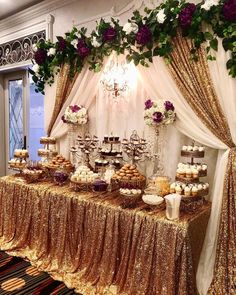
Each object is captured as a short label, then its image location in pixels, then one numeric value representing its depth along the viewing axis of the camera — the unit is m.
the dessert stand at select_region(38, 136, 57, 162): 3.31
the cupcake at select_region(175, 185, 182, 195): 2.16
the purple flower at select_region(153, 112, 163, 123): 2.45
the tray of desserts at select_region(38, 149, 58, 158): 3.31
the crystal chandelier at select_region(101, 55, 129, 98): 2.85
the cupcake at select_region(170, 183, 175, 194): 2.22
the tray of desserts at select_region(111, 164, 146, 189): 2.43
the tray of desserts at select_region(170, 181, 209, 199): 2.13
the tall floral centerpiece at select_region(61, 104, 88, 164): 3.12
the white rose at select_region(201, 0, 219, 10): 2.11
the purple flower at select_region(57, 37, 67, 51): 3.14
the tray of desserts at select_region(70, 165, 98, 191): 2.63
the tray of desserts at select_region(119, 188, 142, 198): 2.28
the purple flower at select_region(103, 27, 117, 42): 2.71
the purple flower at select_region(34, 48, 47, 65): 3.39
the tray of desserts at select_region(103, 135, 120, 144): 2.77
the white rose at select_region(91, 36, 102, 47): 2.84
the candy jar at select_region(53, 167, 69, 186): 2.85
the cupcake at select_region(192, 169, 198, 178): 2.18
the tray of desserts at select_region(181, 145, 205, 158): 2.24
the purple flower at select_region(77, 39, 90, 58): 2.95
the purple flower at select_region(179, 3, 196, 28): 2.21
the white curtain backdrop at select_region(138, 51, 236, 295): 2.23
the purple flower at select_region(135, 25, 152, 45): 2.46
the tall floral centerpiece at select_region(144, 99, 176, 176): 2.46
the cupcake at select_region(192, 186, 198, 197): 2.13
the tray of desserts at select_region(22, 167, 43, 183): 3.03
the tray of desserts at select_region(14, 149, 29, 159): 3.26
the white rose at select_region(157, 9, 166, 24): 2.33
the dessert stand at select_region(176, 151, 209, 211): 2.17
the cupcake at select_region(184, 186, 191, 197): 2.13
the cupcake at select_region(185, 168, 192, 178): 2.18
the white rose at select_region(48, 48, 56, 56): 3.26
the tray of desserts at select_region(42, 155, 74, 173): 3.07
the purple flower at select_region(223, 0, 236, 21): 2.00
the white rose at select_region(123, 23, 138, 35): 2.54
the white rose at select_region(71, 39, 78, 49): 3.17
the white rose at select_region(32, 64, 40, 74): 3.47
